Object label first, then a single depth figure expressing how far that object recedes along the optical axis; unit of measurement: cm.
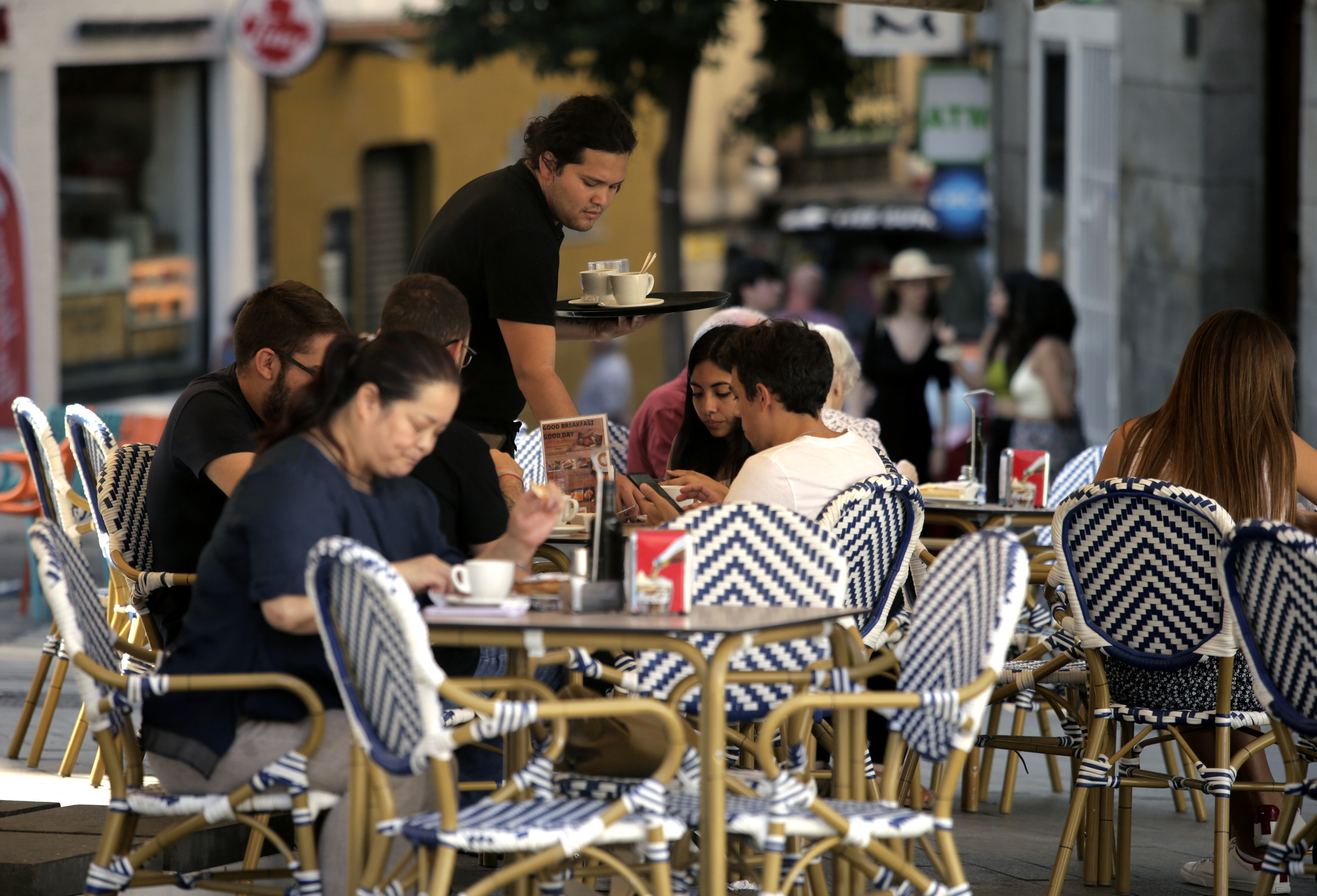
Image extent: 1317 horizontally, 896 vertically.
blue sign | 3366
